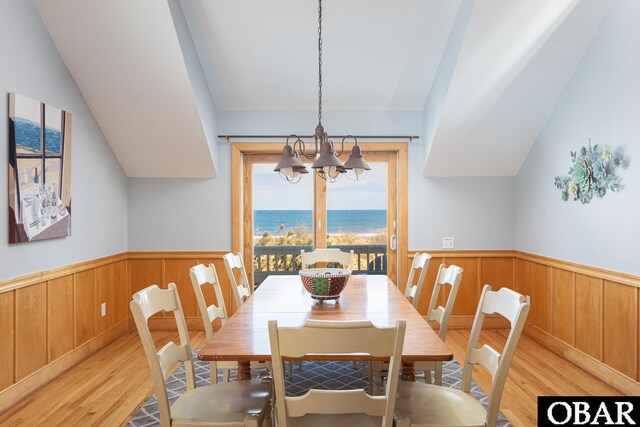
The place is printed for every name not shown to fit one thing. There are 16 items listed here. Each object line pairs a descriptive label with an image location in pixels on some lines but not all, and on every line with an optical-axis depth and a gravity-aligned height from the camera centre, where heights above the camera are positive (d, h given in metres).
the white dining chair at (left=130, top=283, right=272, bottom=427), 1.78 -0.79
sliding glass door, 5.01 +0.01
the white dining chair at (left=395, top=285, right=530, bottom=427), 1.75 -0.79
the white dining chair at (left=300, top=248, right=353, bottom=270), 4.03 -0.36
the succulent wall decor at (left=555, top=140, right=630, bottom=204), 3.21 +0.32
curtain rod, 4.76 +0.82
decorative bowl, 2.69 -0.40
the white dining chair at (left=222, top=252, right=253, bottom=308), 3.20 -0.45
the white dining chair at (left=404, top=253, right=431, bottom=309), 3.09 -0.42
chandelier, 2.68 +0.31
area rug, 2.93 -1.20
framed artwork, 2.95 +0.32
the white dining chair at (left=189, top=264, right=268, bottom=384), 2.56 -0.54
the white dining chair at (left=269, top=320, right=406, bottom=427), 1.50 -0.44
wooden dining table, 1.81 -0.52
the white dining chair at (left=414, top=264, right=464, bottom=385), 2.49 -0.57
